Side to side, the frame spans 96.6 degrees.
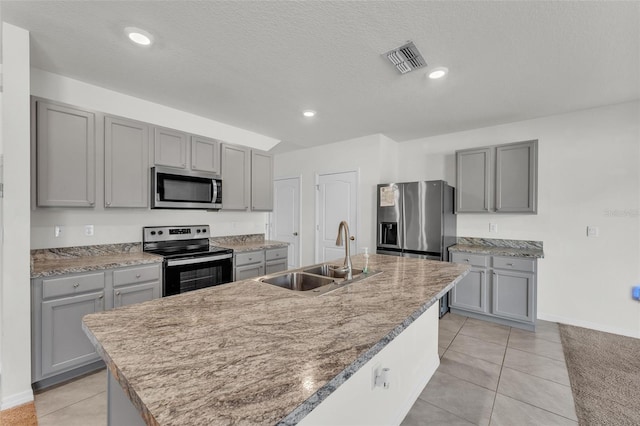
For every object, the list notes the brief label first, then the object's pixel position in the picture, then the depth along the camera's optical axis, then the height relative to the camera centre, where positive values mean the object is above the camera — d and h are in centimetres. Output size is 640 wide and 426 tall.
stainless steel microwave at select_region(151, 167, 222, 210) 290 +23
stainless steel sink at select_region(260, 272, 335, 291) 176 -44
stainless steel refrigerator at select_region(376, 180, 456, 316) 357 -11
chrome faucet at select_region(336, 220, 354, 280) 178 -29
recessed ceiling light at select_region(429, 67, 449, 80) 238 +119
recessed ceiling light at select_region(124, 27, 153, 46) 194 +122
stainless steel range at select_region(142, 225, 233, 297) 270 -47
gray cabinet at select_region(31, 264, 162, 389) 204 -78
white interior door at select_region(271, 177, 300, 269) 536 -8
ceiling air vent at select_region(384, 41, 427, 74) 211 +120
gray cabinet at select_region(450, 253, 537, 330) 317 -92
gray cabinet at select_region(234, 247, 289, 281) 334 -64
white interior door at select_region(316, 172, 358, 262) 459 +4
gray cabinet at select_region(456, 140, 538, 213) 334 +42
